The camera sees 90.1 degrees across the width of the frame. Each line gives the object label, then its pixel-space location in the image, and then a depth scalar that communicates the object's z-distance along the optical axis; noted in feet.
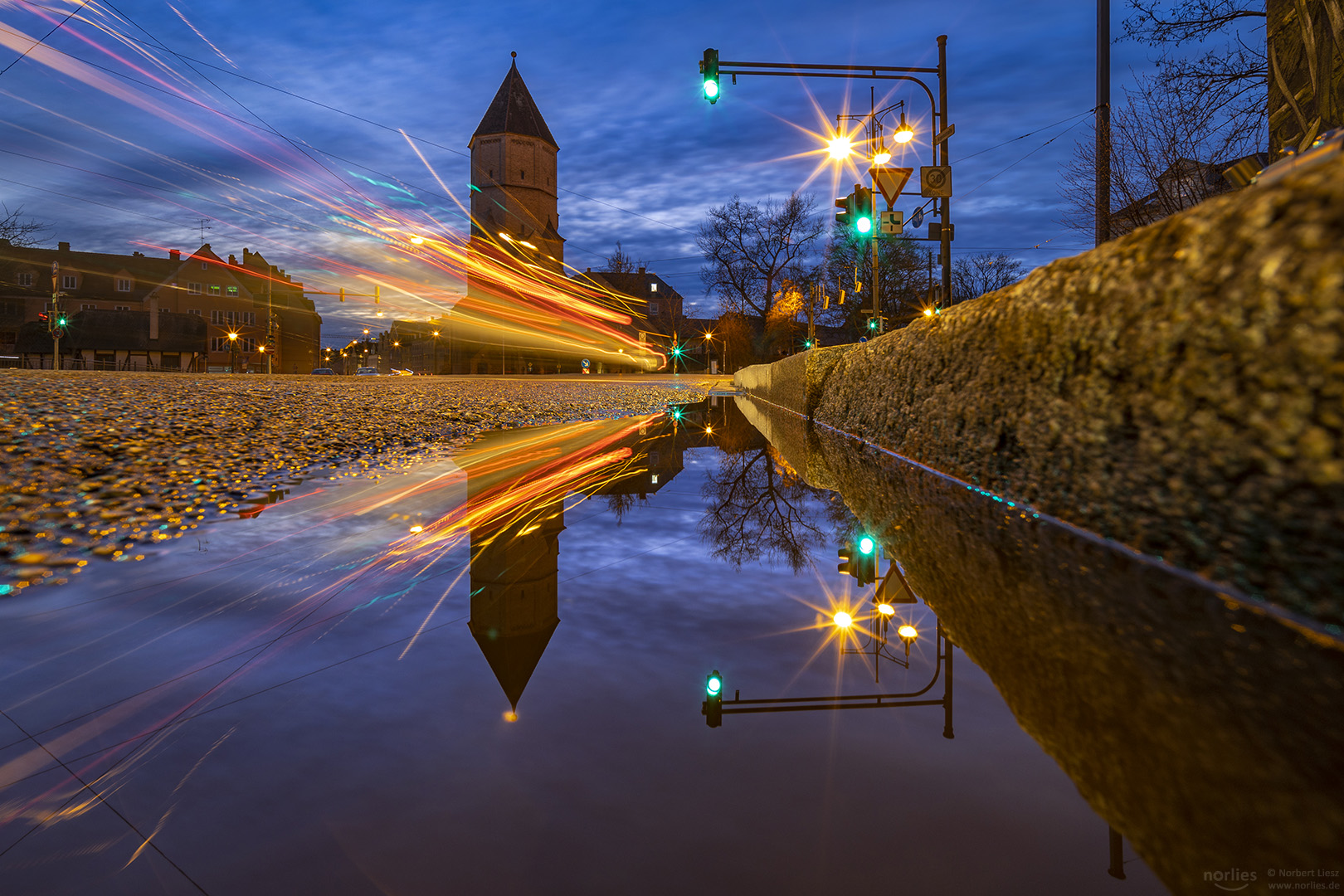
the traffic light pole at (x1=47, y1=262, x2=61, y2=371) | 123.85
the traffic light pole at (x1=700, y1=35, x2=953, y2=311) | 37.60
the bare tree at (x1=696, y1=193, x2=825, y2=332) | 190.39
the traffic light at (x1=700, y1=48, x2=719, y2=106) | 39.75
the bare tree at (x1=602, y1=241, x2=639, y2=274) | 298.15
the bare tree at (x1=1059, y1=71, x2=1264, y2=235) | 34.04
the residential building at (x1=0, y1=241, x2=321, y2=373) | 194.49
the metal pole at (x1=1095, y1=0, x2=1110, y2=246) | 31.94
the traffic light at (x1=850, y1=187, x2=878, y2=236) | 43.83
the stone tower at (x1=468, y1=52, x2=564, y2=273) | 212.64
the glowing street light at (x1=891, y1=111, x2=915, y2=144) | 51.13
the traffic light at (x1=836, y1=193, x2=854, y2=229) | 45.25
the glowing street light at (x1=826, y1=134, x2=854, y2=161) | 59.16
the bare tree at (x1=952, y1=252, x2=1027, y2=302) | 215.31
